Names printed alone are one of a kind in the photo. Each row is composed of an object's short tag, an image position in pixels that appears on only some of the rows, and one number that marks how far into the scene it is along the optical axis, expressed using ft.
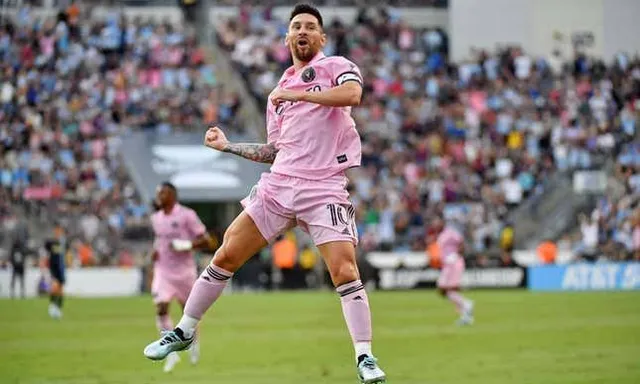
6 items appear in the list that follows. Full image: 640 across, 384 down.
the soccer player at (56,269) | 104.99
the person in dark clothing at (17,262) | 131.03
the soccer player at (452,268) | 96.78
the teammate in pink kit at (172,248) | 64.49
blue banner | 149.38
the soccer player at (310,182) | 37.29
